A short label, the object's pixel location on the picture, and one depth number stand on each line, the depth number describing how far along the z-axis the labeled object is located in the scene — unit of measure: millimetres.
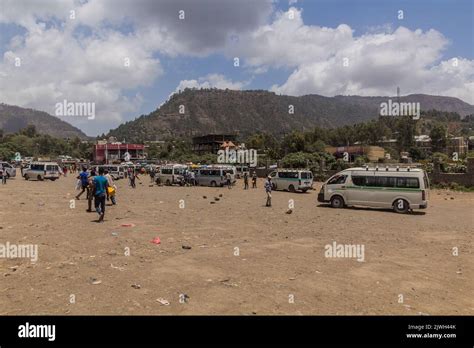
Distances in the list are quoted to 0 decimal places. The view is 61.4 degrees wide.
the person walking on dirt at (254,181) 39225
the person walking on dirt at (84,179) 19712
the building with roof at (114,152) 114938
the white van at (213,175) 40000
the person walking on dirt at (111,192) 19219
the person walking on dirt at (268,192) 21631
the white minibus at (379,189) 19984
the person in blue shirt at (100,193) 13852
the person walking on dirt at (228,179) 39428
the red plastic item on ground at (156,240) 11070
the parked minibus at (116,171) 51644
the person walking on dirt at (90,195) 16516
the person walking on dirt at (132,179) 35725
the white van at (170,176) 40844
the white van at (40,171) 42281
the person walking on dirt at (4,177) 34900
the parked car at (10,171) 43291
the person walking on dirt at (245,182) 38056
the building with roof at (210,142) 128000
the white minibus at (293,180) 33750
